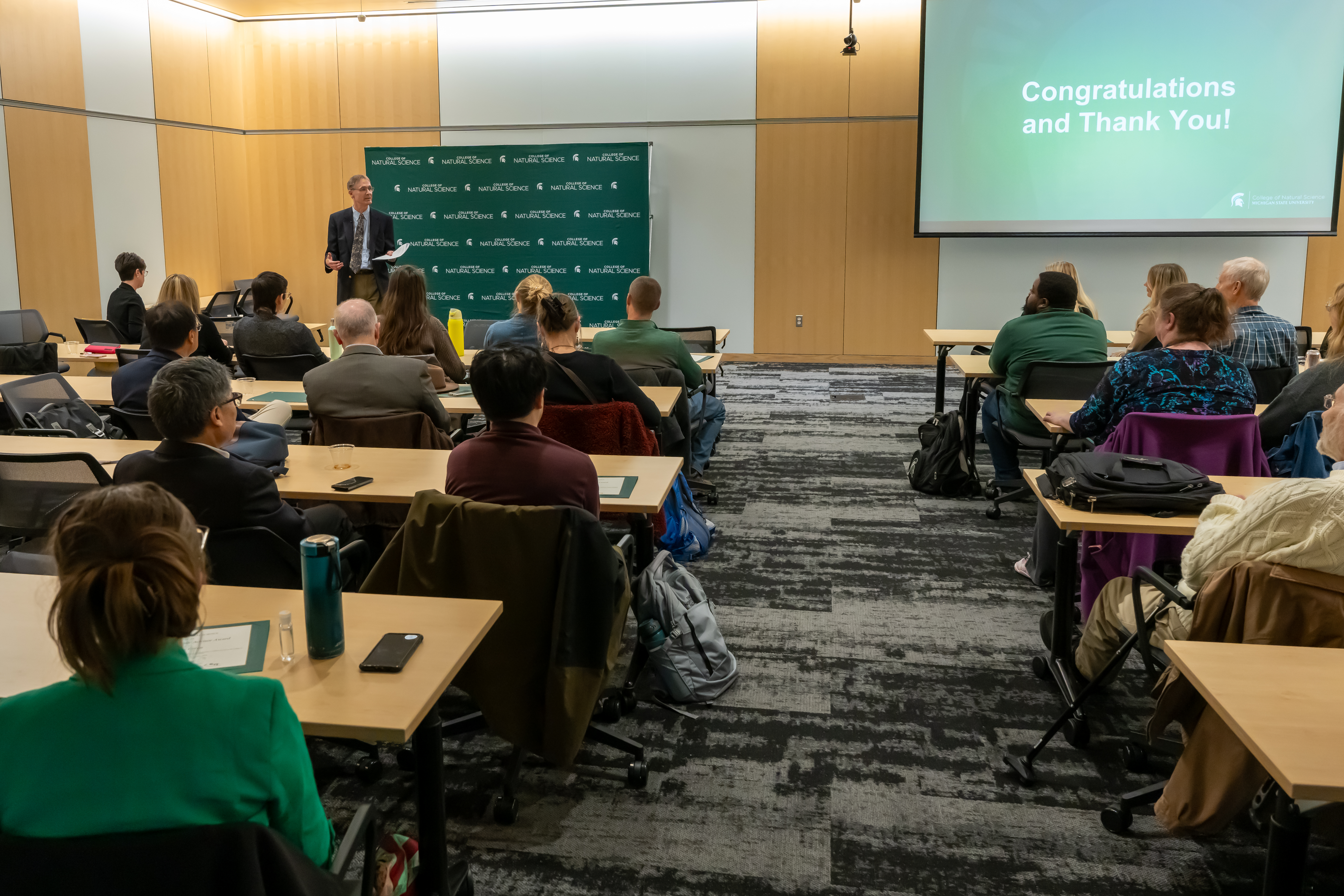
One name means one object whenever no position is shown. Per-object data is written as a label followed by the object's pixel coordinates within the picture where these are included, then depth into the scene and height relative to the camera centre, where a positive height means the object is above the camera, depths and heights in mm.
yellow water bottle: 5441 -202
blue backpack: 4320 -1051
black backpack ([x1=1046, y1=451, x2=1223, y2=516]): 2629 -515
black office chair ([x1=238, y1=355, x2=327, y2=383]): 4973 -391
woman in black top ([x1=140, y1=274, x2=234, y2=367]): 5621 -124
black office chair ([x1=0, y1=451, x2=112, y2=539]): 2766 -569
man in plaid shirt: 4582 -164
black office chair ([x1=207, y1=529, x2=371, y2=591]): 2350 -646
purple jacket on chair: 3119 -488
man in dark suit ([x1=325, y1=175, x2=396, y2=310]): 7684 +342
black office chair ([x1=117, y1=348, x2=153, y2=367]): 5309 -365
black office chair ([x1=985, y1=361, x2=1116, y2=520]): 4746 -425
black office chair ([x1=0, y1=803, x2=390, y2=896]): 1084 -631
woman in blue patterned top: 3348 -256
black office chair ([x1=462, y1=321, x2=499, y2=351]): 6496 -291
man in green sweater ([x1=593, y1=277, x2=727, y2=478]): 4906 -251
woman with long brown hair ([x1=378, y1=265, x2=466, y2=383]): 4547 -123
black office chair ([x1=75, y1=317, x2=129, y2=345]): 6902 -323
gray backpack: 2934 -1036
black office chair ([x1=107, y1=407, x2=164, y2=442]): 3791 -525
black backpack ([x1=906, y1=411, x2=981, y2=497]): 5340 -942
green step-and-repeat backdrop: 9758 +717
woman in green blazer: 1104 -481
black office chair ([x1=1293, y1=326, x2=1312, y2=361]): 6293 -273
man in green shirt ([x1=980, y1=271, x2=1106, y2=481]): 4980 -236
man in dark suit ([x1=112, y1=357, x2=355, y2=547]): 2285 -408
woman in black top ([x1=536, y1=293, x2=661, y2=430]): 3760 -306
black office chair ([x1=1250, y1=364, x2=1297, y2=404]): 4551 -389
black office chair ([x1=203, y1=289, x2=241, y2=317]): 9000 -149
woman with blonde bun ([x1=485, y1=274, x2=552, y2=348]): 5270 -162
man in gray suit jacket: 3598 -353
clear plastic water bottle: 1727 -605
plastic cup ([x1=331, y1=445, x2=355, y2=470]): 3111 -521
